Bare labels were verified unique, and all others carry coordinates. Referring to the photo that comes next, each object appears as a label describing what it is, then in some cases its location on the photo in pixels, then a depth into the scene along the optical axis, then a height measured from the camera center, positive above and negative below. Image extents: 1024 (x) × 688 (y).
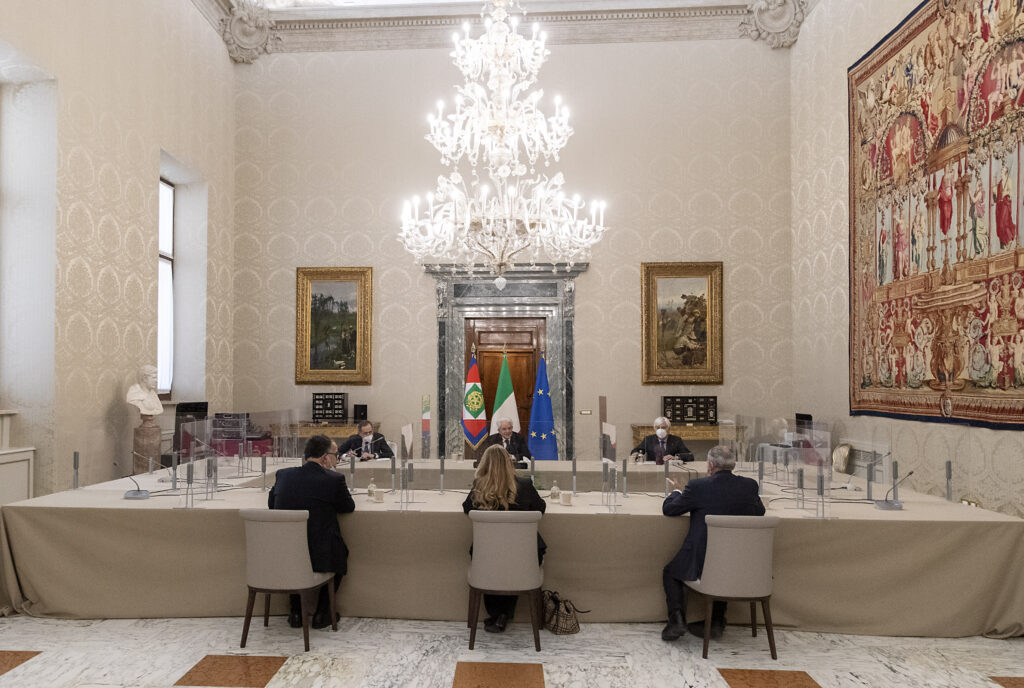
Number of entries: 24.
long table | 4.89 -1.36
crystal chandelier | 6.48 +2.17
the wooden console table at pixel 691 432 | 10.06 -0.90
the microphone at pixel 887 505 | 5.15 -1.01
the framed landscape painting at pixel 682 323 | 10.70 +0.71
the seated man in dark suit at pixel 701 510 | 4.51 -0.92
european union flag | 10.03 -0.82
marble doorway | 10.86 +0.88
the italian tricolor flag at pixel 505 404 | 9.78 -0.47
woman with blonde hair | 4.62 -0.83
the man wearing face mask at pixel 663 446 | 7.88 -0.90
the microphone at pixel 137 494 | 5.43 -0.96
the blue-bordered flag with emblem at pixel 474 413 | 9.96 -0.61
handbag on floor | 4.73 -1.67
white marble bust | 8.16 -0.27
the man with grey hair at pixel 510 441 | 8.01 -0.83
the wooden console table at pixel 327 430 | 10.36 -0.88
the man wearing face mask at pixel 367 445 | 8.13 -0.89
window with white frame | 9.91 +1.10
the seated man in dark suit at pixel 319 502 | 4.62 -0.88
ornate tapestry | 5.61 +1.44
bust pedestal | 8.10 -0.81
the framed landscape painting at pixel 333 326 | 11.00 +0.71
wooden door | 11.10 +0.40
